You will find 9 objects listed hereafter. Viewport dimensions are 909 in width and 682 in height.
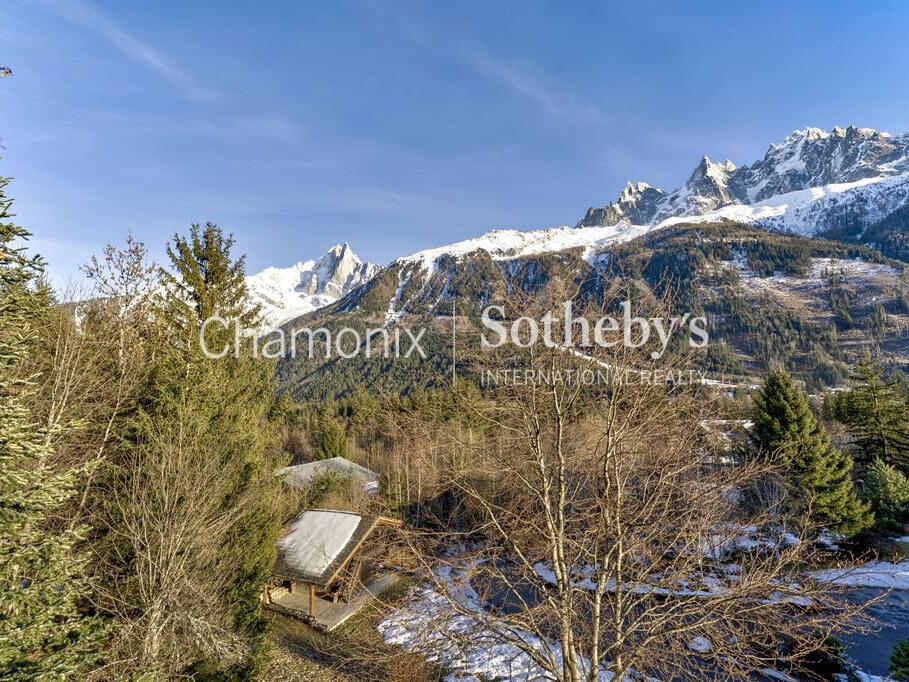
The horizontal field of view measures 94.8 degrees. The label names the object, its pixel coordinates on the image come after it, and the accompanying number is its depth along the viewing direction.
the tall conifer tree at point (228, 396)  11.13
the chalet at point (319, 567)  17.38
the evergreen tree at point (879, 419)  28.29
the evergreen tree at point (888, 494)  23.97
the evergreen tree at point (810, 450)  21.20
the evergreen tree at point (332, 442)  38.81
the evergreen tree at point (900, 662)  9.53
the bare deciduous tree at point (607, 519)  4.90
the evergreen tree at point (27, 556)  5.54
